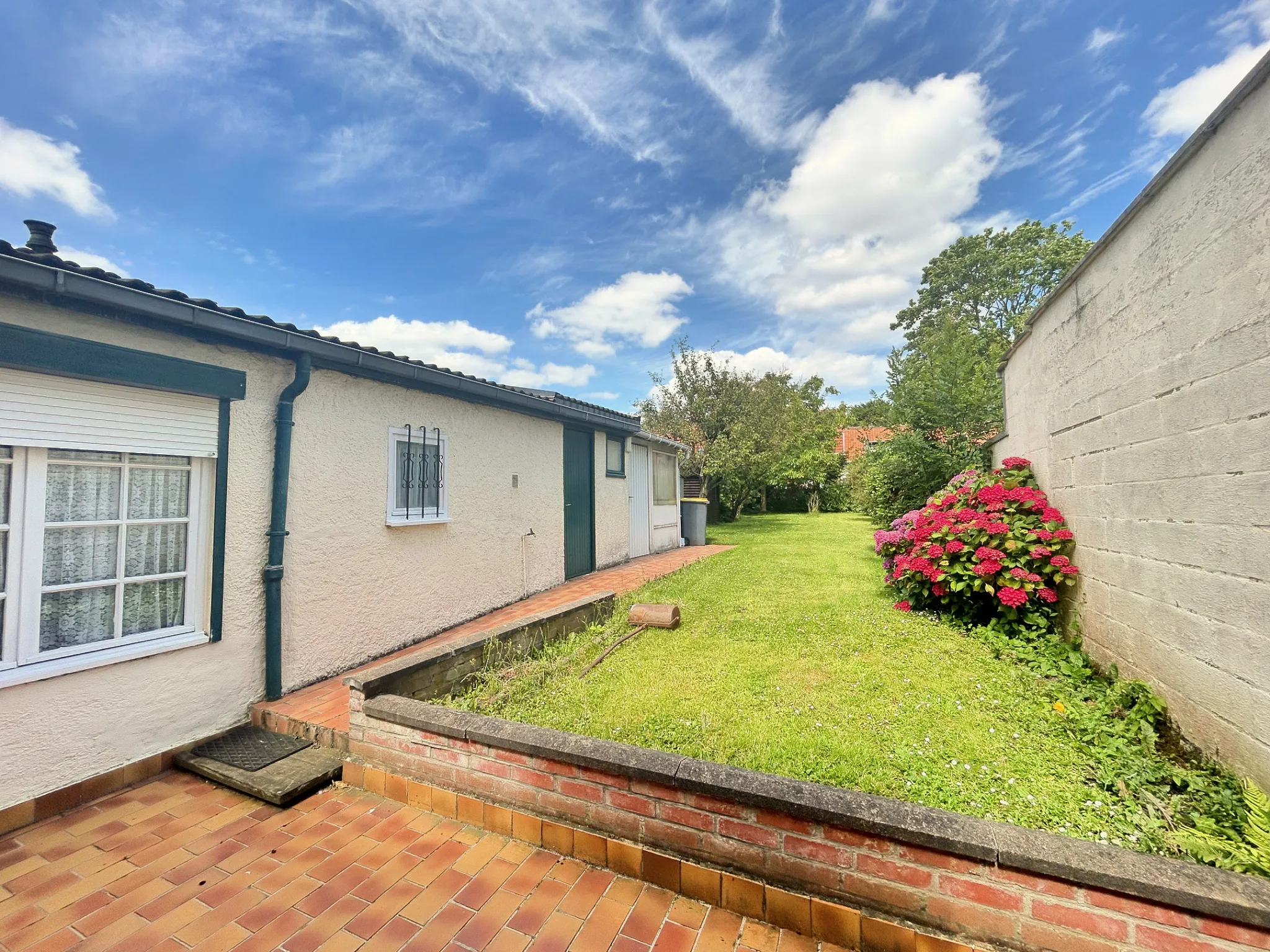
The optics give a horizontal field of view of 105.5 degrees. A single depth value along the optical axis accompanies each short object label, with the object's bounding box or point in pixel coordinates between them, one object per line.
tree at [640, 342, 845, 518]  17.66
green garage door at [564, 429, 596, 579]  8.08
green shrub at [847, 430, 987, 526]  9.18
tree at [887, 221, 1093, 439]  25.45
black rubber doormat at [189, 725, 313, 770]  3.08
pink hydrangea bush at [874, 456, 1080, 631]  4.43
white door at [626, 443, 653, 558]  10.63
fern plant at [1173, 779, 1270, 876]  1.82
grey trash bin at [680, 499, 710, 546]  13.49
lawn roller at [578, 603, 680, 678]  5.32
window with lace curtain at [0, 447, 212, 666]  2.66
